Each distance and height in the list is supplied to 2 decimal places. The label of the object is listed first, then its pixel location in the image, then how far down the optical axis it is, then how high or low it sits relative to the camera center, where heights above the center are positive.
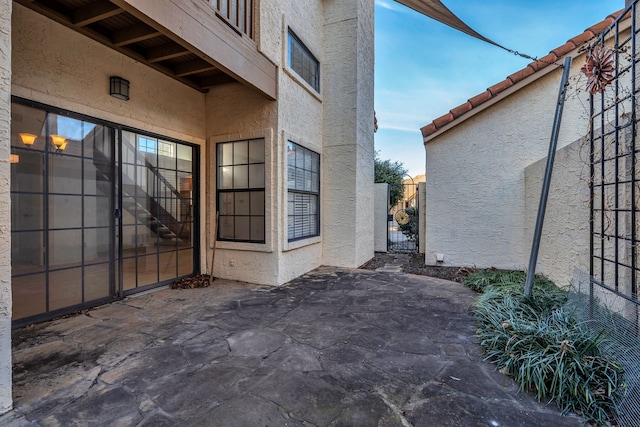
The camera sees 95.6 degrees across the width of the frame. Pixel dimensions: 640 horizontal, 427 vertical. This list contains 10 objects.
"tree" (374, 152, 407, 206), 13.59 +1.95
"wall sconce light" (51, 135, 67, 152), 3.44 +0.80
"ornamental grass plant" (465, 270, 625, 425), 1.91 -1.12
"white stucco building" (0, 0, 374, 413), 3.20 +0.98
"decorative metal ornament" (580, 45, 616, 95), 2.69 +1.37
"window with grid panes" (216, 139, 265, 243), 5.15 +0.36
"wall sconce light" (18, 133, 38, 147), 3.18 +0.77
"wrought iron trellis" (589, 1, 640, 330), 2.38 +0.17
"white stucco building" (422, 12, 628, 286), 5.48 +1.00
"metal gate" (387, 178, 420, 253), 8.58 -0.61
